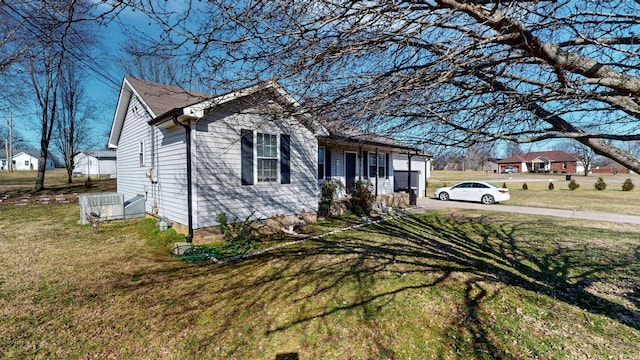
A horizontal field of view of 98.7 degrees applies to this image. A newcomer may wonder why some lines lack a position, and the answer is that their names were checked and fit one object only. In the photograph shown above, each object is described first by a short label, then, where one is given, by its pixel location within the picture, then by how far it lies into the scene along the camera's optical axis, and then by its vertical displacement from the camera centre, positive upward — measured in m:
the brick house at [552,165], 60.41 +1.22
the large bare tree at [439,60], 2.38 +1.17
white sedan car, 16.52 -1.31
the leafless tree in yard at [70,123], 21.23 +4.75
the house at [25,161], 60.06 +3.85
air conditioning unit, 9.38 -1.04
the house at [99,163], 39.09 +2.05
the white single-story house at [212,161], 6.91 +0.43
